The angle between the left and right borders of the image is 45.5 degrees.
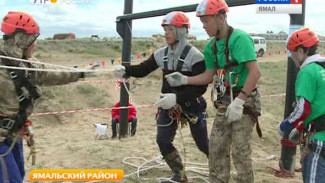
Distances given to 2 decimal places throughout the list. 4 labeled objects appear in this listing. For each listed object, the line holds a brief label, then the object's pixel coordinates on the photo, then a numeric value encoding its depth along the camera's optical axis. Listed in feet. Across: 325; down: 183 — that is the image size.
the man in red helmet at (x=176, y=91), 14.73
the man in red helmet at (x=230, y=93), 12.21
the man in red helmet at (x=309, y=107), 10.58
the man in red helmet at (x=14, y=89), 11.21
